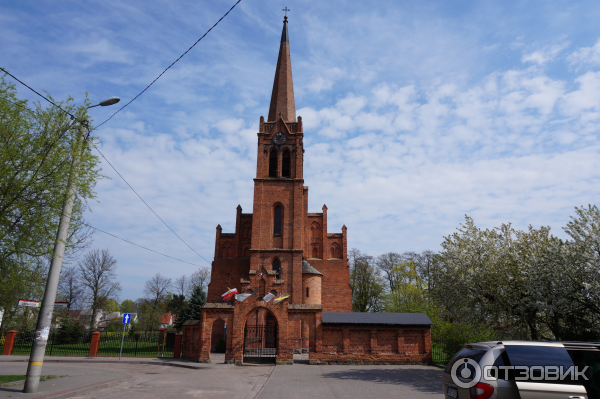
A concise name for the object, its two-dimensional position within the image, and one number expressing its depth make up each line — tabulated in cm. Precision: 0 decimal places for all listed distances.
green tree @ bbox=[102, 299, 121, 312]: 4445
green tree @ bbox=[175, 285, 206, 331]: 3375
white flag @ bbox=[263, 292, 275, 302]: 1967
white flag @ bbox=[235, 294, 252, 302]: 1991
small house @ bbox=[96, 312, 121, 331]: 6161
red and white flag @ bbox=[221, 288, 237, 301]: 2604
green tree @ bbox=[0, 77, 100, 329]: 911
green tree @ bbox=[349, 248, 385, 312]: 5144
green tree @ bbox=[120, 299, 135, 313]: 8656
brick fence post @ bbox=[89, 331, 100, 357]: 2261
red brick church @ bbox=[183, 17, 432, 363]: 1947
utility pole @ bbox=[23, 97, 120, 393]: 1028
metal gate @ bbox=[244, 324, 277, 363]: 2005
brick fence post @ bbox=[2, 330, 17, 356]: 2273
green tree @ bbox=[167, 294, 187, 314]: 5119
